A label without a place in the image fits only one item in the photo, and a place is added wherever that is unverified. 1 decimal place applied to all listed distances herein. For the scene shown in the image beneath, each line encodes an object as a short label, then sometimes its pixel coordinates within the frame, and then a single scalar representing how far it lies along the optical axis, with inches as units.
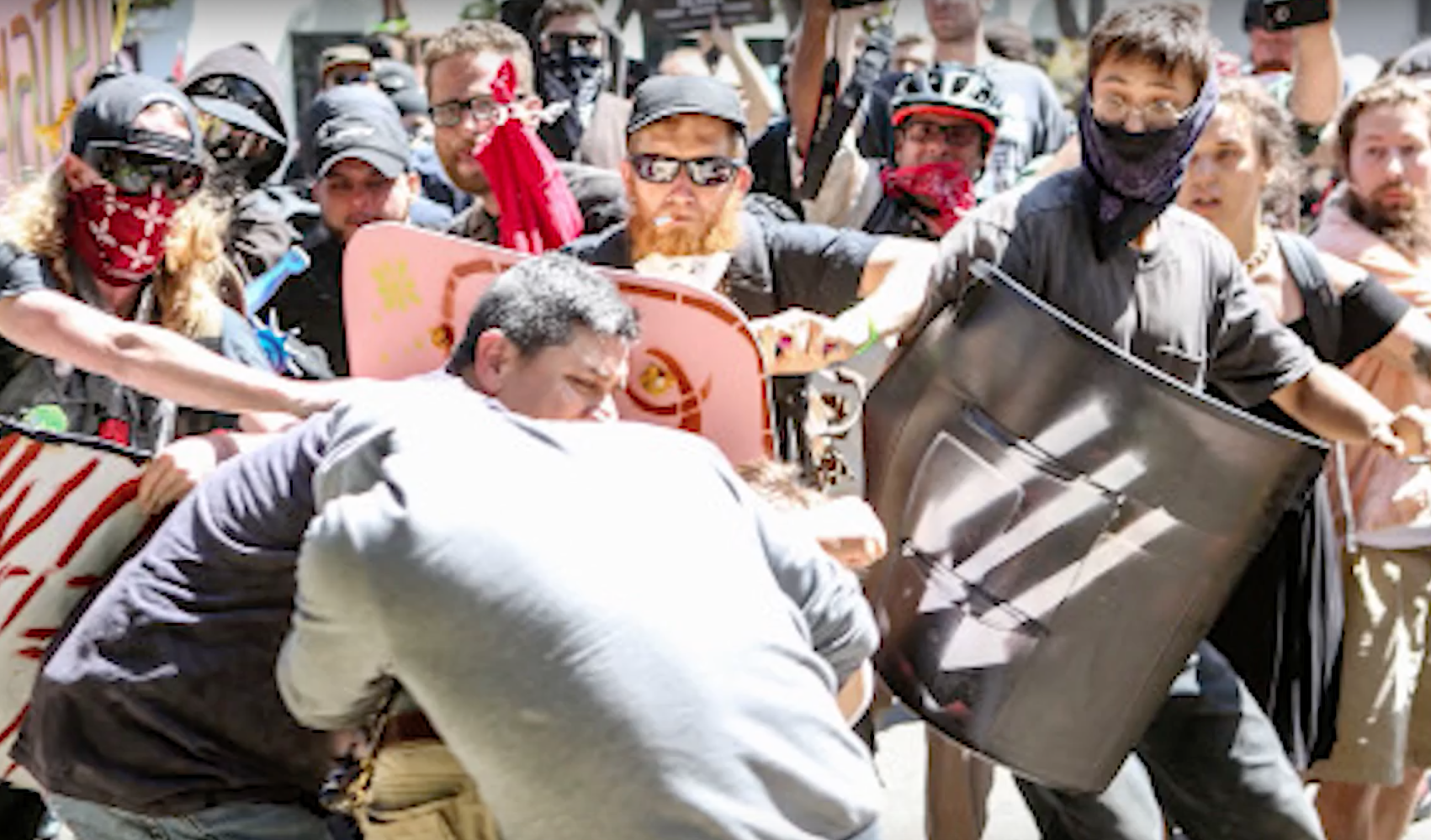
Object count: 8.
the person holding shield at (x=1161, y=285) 167.2
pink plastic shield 138.6
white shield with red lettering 144.2
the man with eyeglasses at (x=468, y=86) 228.8
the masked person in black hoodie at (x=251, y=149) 235.3
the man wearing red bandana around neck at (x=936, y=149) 218.4
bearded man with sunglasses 167.2
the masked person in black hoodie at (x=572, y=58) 281.6
